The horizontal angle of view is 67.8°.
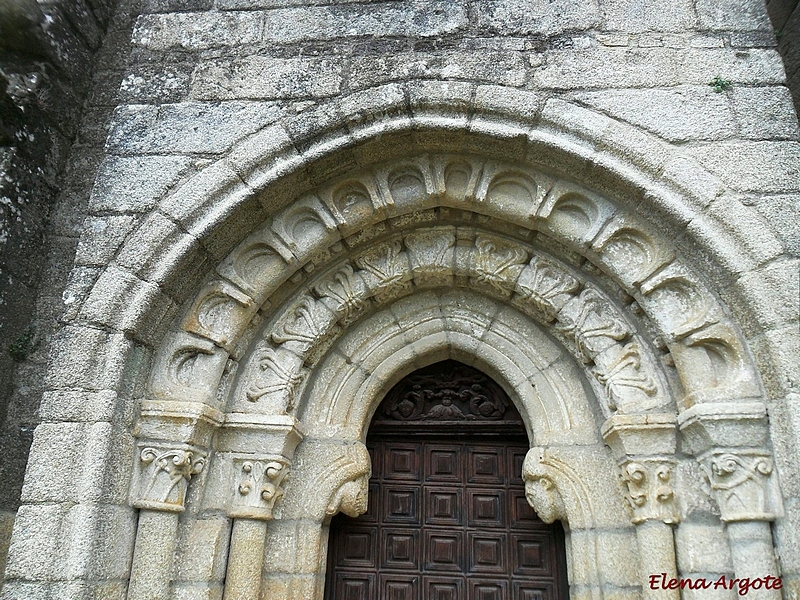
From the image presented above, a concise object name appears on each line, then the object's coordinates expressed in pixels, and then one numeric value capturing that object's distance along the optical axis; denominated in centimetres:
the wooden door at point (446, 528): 301
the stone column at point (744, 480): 231
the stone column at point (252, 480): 268
